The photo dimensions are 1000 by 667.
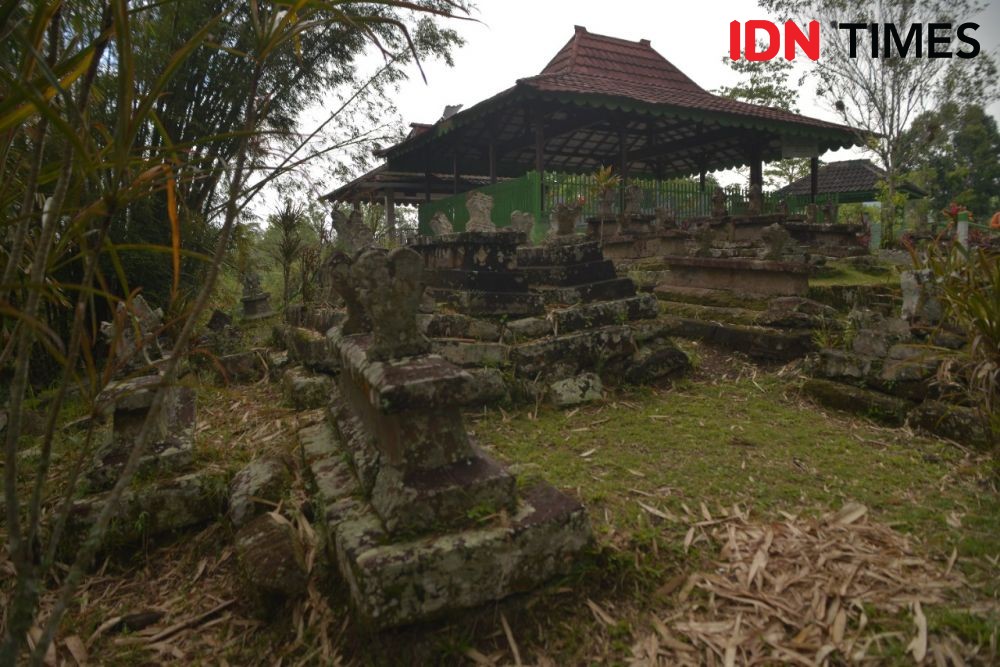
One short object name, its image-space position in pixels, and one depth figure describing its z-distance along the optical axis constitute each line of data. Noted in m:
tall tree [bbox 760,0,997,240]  17.58
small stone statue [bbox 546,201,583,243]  6.05
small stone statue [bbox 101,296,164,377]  3.46
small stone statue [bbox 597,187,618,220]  11.77
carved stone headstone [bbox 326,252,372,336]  3.07
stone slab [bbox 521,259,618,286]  5.07
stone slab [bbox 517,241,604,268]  5.13
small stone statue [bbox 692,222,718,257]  7.95
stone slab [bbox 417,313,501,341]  4.34
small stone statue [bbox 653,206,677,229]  11.16
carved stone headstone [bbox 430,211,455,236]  8.44
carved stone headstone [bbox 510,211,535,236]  9.32
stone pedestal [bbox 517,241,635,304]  4.93
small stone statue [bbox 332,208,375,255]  7.40
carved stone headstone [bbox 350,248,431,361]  2.21
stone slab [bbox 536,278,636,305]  4.89
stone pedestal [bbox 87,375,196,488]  2.56
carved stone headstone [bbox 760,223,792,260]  6.28
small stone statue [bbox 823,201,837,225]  13.58
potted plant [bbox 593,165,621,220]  11.64
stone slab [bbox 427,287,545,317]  4.59
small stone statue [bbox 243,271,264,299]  7.77
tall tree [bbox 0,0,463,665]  1.02
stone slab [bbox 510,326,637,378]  4.21
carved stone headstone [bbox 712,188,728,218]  12.14
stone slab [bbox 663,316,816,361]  4.93
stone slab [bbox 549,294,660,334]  4.56
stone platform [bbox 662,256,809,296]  5.61
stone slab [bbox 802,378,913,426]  3.61
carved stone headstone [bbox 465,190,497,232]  7.20
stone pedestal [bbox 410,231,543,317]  4.61
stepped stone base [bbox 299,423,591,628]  1.75
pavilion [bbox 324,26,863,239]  11.46
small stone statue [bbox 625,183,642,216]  12.33
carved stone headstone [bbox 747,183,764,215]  12.79
